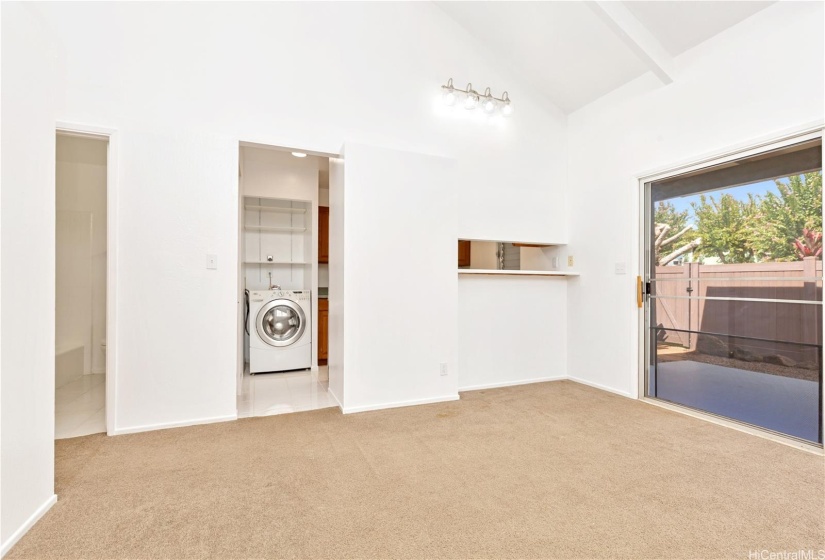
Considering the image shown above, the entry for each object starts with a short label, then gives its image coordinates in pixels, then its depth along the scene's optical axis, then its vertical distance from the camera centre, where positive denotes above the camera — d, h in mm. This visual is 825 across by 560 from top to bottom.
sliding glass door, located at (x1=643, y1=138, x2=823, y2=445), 2551 -64
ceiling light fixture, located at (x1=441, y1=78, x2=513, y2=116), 3724 +1761
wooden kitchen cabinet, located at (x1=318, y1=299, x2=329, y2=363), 5035 -627
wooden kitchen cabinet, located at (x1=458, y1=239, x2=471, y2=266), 5188 +360
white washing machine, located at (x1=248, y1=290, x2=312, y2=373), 4523 -588
